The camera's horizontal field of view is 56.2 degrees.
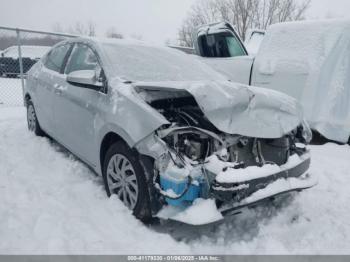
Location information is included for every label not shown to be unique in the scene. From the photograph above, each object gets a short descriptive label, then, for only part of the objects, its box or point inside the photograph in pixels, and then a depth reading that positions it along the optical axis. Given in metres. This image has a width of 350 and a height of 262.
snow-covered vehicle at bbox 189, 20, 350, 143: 5.14
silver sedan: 2.42
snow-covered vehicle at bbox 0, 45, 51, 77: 12.43
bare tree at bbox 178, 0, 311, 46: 24.28
